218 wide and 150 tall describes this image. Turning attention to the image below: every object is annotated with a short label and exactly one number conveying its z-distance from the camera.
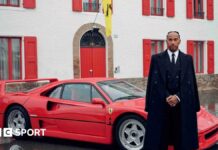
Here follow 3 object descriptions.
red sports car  7.29
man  5.31
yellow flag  17.39
